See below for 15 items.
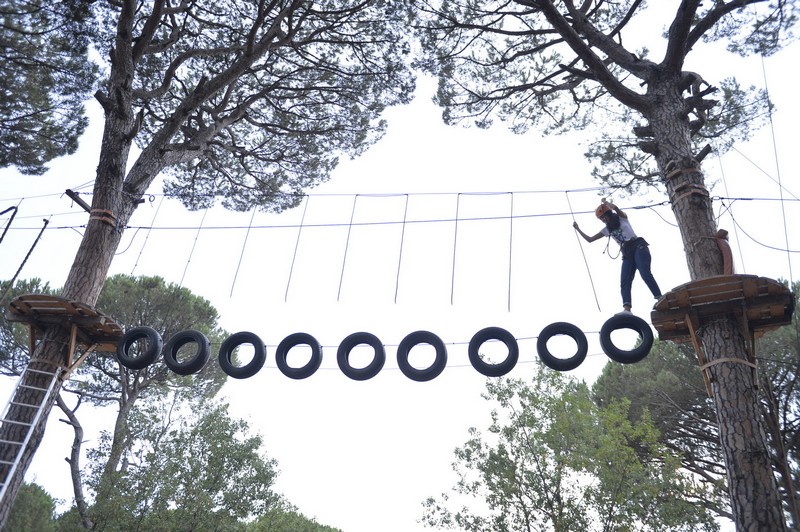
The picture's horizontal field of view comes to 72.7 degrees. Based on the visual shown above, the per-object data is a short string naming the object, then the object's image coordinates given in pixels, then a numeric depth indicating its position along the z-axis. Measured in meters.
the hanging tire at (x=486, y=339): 4.86
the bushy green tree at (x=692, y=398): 8.77
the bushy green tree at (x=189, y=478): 9.43
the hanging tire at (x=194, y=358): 5.17
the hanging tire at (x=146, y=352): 5.13
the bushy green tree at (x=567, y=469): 7.68
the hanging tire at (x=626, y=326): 4.57
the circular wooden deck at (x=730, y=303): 3.86
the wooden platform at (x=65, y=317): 4.64
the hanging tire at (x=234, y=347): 5.18
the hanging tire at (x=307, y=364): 5.09
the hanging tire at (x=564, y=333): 4.72
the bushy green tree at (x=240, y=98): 6.16
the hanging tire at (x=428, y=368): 5.00
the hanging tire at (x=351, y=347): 5.05
